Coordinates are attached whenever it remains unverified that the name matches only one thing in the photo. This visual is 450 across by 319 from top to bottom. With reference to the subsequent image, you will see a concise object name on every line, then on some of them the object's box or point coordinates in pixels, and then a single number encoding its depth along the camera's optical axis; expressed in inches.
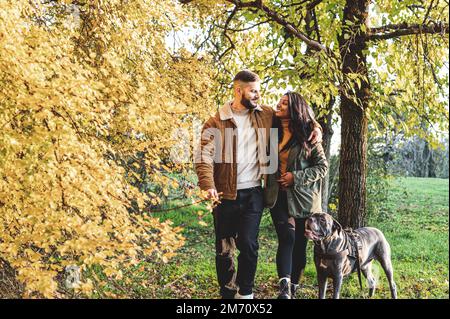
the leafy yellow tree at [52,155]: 163.6
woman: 178.5
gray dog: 178.1
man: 178.7
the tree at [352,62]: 242.4
